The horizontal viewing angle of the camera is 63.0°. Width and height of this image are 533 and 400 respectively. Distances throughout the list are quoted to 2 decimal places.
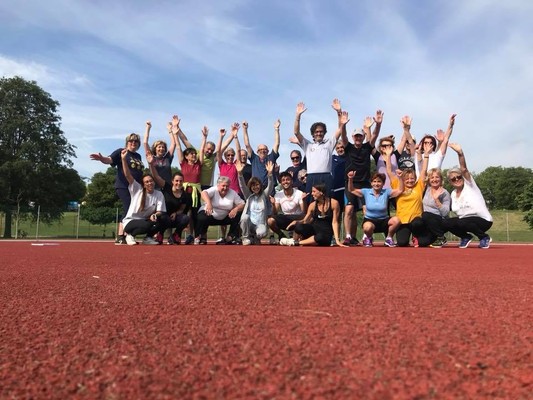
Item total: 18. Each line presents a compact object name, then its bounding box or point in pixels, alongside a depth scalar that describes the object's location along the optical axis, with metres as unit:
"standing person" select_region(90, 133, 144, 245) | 7.66
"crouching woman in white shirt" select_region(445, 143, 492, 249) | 7.31
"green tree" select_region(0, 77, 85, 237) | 29.30
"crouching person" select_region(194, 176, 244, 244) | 8.39
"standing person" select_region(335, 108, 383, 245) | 8.08
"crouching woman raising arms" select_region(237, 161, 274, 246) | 8.24
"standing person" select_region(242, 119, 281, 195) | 8.73
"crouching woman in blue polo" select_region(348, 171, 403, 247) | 7.80
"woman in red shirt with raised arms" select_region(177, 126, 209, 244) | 8.54
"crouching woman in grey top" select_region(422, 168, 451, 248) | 7.49
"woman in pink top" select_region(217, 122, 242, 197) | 8.74
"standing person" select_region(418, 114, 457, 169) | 7.72
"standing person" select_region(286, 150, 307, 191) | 9.09
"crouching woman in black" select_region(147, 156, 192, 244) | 8.28
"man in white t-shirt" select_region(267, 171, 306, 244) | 8.22
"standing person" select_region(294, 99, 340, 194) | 7.91
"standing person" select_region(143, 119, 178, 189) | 8.16
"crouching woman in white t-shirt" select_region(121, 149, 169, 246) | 7.88
